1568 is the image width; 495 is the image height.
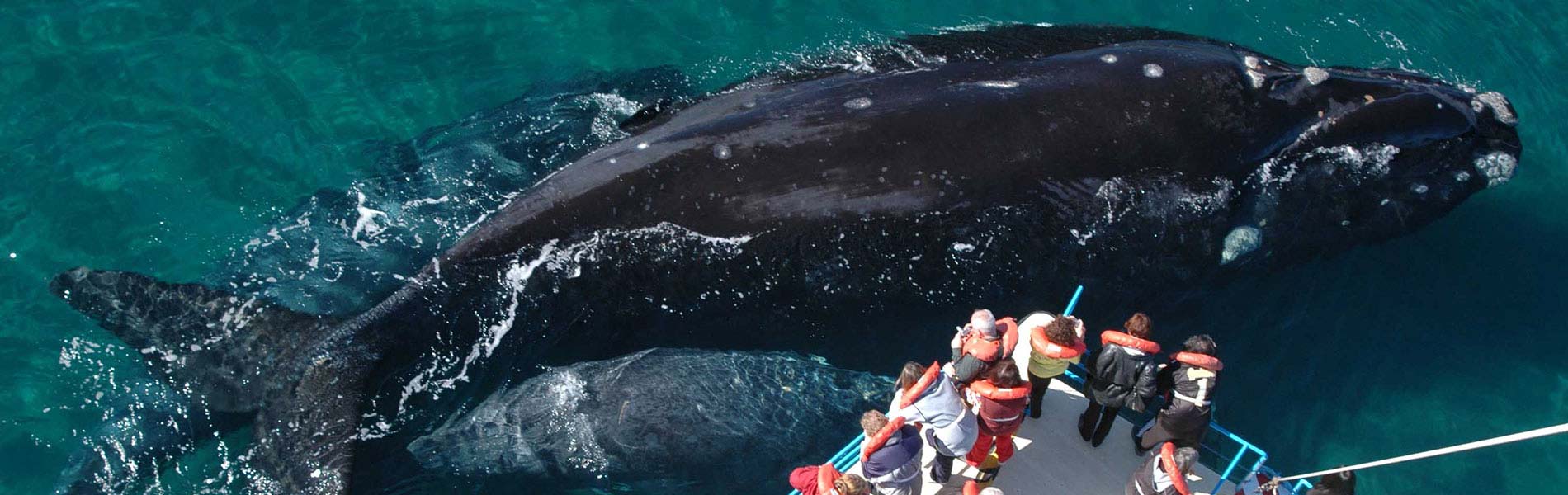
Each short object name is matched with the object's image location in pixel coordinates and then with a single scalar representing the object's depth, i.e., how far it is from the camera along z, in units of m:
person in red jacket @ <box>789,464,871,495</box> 8.17
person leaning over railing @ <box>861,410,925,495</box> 8.59
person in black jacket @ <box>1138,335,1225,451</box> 9.38
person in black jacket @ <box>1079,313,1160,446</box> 9.49
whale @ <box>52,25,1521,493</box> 10.88
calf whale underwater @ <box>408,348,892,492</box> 11.59
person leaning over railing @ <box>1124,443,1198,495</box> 8.92
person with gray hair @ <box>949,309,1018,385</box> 9.11
